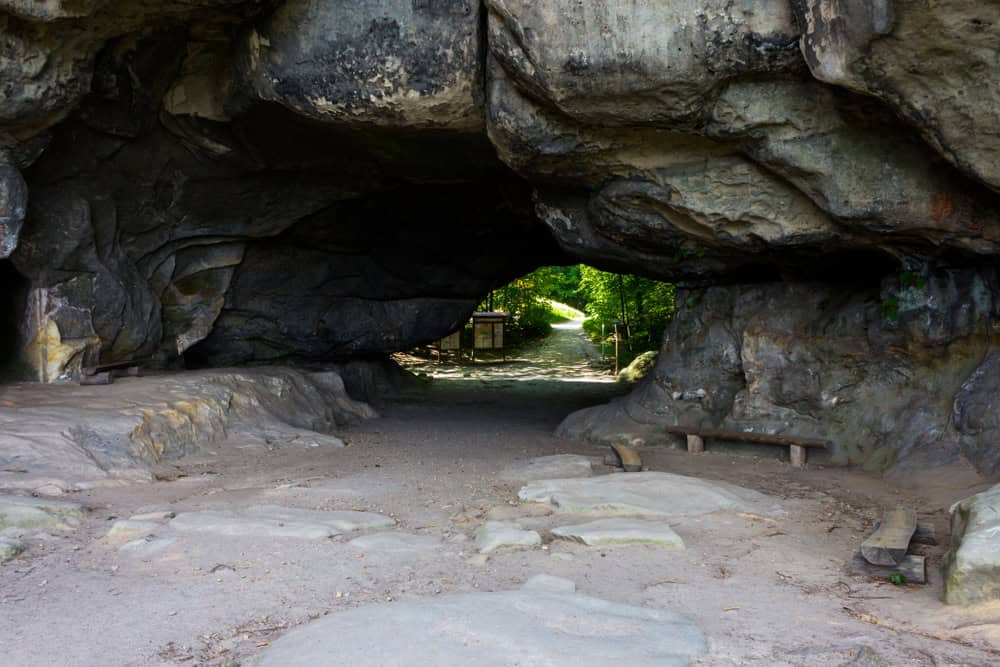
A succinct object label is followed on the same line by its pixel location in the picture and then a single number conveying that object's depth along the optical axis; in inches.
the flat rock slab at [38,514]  196.5
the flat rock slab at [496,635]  129.8
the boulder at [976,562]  151.5
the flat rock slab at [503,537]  194.4
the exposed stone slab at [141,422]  247.0
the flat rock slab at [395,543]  194.1
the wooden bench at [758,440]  321.1
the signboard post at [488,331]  946.1
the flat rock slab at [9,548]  177.6
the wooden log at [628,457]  290.4
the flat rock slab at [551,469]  280.1
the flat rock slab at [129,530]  195.9
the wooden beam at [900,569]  173.0
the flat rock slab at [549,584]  165.3
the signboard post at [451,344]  908.0
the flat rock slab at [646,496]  224.5
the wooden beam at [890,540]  179.6
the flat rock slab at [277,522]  201.9
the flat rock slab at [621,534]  195.8
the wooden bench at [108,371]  349.7
